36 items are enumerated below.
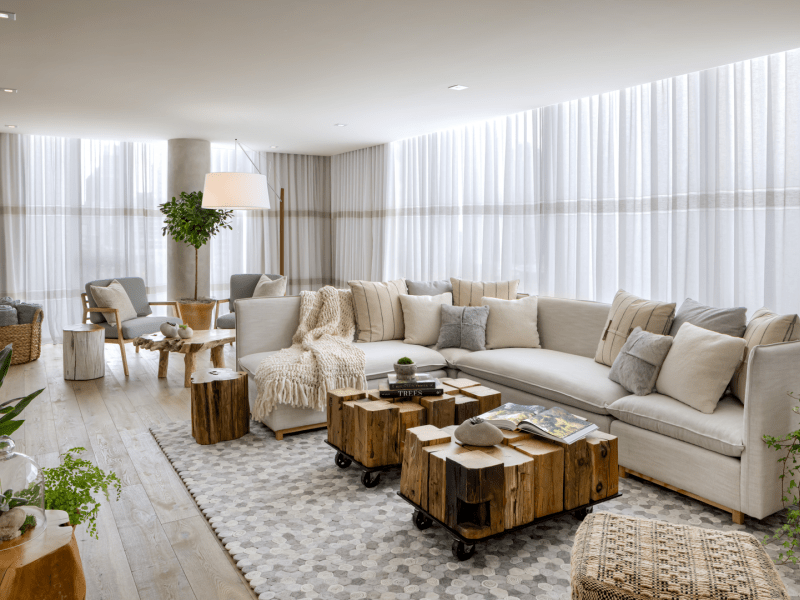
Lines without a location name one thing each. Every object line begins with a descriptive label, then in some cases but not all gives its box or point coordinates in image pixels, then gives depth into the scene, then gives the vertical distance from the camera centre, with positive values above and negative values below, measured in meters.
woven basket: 5.78 -0.53
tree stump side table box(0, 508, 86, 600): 1.53 -0.76
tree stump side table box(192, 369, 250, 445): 3.67 -0.76
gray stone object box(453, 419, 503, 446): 2.51 -0.64
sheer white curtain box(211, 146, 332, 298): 7.98 +0.77
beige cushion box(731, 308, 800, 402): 2.90 -0.24
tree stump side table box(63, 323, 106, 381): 5.23 -0.58
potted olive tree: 6.41 +0.63
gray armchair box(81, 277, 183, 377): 5.53 -0.32
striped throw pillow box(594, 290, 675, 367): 3.57 -0.22
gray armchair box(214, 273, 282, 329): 6.47 -0.01
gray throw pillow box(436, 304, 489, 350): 4.49 -0.33
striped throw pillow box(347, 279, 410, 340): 4.65 -0.22
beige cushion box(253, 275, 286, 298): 6.09 -0.03
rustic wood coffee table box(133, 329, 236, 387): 4.64 -0.46
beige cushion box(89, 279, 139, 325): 5.52 -0.13
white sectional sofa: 2.62 -0.63
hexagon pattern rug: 2.21 -1.09
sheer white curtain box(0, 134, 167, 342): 6.96 +0.83
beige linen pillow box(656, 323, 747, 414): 2.94 -0.42
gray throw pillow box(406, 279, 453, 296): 4.93 -0.03
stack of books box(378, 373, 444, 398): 3.30 -0.58
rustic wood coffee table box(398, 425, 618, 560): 2.31 -0.81
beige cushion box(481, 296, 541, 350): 4.52 -0.31
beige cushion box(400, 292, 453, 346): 4.62 -0.27
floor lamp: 4.96 +0.78
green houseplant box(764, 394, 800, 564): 2.45 -0.87
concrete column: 6.86 +1.12
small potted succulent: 3.35 -0.48
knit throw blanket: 3.72 -0.54
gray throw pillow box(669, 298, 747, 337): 3.20 -0.20
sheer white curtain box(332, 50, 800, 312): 3.59 +0.69
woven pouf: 1.57 -0.78
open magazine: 2.58 -0.62
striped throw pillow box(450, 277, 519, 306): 4.84 -0.06
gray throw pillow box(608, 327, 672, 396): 3.26 -0.44
